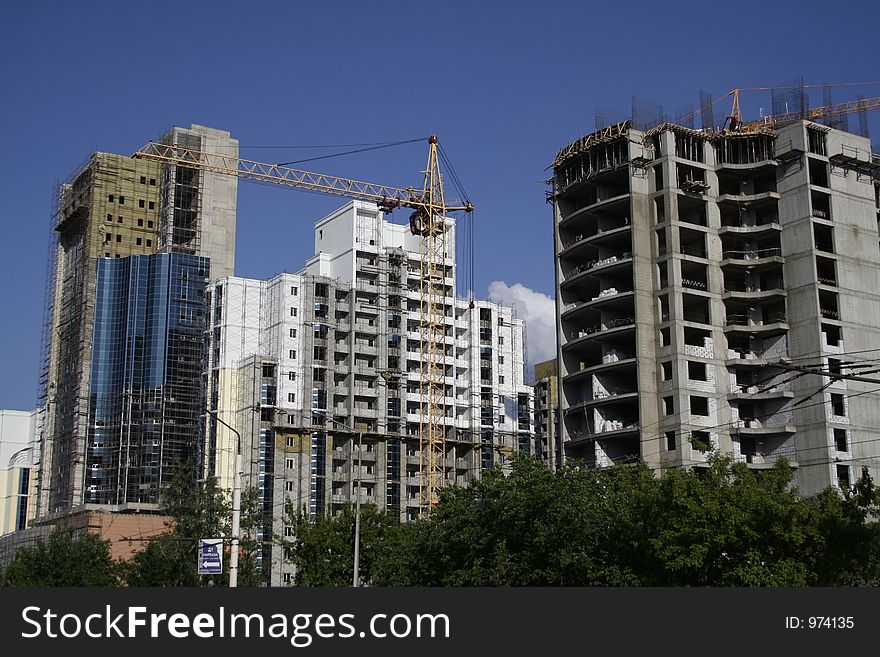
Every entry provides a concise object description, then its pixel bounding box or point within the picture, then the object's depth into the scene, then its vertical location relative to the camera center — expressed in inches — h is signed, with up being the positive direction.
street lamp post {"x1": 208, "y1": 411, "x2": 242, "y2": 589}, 2020.2 +84.4
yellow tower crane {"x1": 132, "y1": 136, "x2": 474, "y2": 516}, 5802.2 +1710.3
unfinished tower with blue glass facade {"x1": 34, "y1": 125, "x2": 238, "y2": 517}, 5797.2 +1772.6
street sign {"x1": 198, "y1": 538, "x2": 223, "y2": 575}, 1980.8 +21.0
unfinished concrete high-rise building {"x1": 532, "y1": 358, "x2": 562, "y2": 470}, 7094.5 +733.2
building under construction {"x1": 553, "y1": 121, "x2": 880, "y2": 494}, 4008.4 +976.6
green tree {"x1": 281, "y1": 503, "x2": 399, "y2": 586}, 3287.4 +57.0
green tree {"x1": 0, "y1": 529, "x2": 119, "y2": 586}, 3708.2 +16.8
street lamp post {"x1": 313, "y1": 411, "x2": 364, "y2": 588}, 2689.5 +60.7
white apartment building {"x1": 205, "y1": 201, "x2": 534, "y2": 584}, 5393.7 +952.7
